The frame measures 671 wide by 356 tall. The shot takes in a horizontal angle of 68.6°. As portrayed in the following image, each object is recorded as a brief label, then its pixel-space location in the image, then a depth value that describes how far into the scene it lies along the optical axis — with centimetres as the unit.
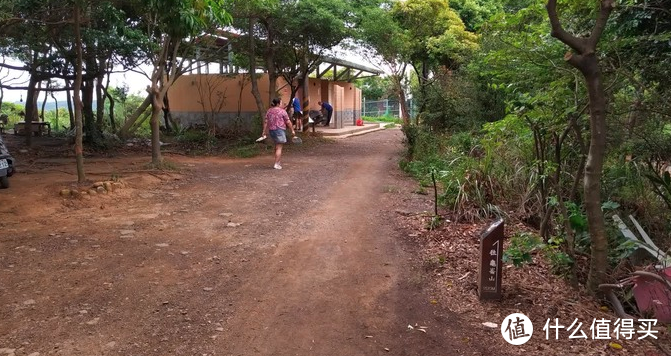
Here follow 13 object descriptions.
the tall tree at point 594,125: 312
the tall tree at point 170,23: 645
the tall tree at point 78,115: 756
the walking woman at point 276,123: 1039
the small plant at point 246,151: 1310
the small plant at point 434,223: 605
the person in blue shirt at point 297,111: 1777
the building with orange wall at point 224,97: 1859
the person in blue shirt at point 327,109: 2148
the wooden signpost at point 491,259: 383
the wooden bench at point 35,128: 1741
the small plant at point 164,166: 997
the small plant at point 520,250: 376
